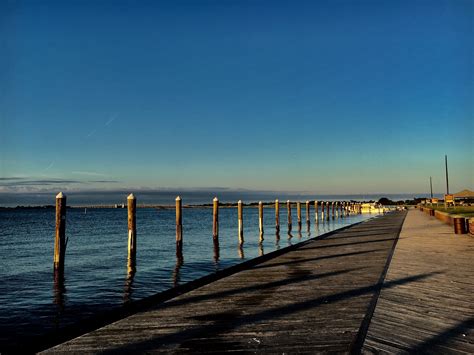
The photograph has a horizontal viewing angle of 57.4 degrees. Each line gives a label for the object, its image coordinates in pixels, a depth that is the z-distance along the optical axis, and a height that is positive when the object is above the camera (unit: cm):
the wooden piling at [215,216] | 2555 -94
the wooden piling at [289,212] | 3735 -118
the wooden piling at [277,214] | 3512 -128
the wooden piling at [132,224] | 1783 -95
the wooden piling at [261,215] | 3229 -119
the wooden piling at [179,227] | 2086 -133
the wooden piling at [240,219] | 2765 -131
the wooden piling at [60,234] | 1412 -101
